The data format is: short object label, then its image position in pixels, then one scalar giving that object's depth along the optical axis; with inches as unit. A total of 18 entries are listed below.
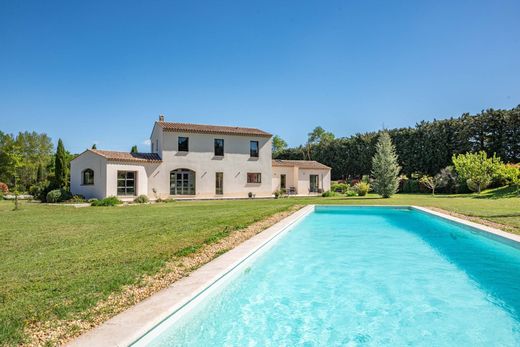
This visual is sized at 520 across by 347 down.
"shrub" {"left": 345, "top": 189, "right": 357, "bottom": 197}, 1083.2
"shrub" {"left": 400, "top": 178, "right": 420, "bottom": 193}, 1254.9
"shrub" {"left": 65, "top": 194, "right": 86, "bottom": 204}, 829.6
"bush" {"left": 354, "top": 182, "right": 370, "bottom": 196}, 1043.3
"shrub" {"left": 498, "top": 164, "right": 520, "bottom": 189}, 721.1
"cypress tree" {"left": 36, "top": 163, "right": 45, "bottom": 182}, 1551.4
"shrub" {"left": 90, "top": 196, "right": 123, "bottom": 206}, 760.3
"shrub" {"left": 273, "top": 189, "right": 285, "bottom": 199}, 1083.7
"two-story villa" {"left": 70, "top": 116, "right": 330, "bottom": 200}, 910.4
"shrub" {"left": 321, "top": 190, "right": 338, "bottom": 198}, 1105.7
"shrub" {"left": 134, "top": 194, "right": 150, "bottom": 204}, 864.0
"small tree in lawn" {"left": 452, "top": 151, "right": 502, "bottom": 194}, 989.2
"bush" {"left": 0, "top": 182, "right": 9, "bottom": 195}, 1225.3
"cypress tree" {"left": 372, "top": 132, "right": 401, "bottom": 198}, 952.3
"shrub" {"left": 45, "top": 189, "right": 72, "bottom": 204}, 835.2
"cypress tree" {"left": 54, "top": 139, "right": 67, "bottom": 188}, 1015.0
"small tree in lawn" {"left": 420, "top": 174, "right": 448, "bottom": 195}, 1142.0
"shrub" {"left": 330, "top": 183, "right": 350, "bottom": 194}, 1253.2
